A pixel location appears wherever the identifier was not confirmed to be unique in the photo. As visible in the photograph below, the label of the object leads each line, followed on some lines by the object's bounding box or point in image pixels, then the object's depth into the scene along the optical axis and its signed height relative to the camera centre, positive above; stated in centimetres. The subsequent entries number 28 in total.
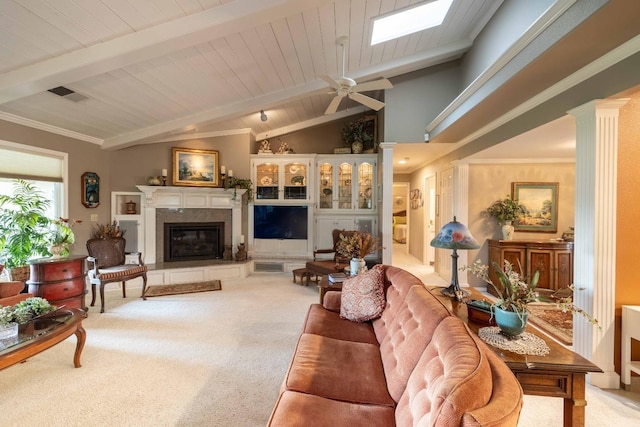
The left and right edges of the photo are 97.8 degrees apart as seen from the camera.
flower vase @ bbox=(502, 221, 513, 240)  438 -31
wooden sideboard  410 -72
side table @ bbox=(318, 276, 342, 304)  284 -79
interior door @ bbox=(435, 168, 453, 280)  496 -1
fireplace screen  534 -61
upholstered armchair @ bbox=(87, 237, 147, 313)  374 -82
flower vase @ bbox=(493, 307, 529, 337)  148 -60
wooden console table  132 -80
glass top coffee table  179 -91
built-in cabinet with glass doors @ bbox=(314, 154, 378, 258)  595 +32
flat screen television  592 -23
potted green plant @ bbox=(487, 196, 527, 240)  439 -3
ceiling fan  291 +132
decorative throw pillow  221 -71
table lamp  212 -24
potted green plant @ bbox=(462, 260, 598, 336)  148 -50
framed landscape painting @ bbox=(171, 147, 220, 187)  527 +82
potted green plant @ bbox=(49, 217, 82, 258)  348 -37
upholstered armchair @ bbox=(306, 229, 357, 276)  452 -92
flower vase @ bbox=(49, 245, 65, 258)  345 -51
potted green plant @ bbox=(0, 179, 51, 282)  320 -24
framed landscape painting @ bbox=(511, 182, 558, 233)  452 +14
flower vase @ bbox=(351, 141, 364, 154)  601 +136
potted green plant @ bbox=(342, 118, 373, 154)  603 +165
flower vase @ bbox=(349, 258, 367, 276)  283 -57
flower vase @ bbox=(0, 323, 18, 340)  194 -85
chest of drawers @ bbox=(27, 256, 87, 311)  307 -81
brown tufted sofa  84 -77
